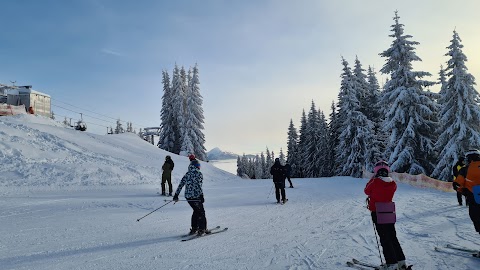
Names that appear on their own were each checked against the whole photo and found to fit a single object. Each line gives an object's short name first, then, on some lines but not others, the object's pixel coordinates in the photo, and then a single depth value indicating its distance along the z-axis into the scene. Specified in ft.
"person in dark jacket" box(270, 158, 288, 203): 50.34
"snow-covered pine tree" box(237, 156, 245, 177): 367.74
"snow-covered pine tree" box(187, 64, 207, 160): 171.01
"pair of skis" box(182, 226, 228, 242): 27.91
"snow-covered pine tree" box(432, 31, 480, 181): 82.94
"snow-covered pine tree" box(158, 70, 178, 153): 182.50
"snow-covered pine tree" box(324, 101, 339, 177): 168.59
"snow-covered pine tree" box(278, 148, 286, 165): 276.62
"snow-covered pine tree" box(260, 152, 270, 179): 319.14
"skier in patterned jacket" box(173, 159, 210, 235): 29.12
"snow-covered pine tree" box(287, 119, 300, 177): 209.36
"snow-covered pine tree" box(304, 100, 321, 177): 185.09
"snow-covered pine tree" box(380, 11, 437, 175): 90.17
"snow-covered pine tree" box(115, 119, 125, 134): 330.01
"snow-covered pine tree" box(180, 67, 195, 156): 165.89
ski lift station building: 140.26
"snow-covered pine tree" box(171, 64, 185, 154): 179.11
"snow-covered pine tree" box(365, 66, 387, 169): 126.93
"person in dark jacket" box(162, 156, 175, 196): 56.58
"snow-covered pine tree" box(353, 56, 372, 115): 140.97
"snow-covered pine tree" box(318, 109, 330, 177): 177.78
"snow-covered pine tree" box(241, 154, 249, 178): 375.78
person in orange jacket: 21.74
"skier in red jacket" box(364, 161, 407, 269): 18.66
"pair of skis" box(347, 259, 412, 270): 19.41
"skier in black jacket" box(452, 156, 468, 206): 38.30
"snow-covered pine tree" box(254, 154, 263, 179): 380.06
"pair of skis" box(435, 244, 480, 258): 21.03
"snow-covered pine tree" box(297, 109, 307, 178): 197.05
